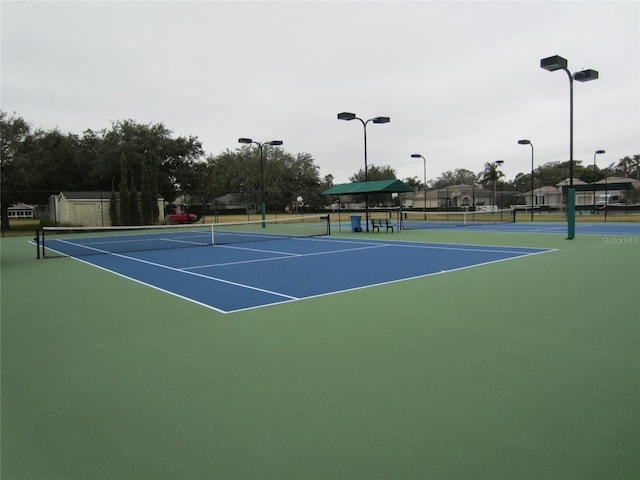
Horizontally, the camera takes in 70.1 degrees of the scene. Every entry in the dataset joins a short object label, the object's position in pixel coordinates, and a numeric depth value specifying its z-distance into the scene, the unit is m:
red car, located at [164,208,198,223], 38.12
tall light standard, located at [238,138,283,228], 26.28
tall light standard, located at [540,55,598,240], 15.00
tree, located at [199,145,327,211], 68.00
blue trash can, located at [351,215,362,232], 23.94
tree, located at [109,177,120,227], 33.88
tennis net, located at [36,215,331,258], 17.31
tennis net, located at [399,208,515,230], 28.97
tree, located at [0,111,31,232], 30.95
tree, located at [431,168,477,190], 117.31
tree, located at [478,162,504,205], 70.88
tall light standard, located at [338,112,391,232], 23.05
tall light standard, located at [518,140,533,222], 28.37
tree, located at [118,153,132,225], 33.78
